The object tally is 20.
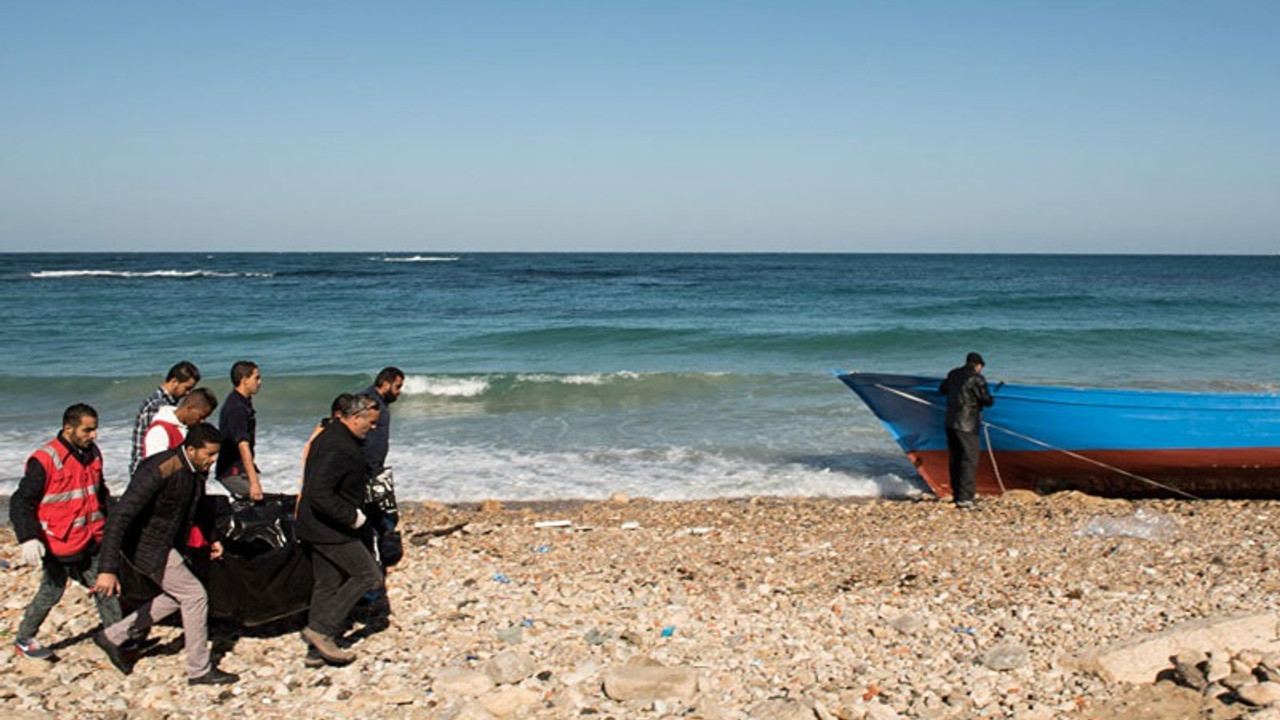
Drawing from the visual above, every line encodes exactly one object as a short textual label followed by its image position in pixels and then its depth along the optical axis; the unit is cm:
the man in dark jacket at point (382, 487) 640
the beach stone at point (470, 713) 500
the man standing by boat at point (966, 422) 1034
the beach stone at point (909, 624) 605
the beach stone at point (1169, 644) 546
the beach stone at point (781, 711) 493
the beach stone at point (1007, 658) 549
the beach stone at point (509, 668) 544
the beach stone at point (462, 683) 533
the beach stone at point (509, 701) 512
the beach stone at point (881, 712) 493
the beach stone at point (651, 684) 520
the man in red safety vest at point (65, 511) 518
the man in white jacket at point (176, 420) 550
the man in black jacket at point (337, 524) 522
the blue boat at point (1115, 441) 1045
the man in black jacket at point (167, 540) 488
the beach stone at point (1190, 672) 515
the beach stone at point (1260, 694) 474
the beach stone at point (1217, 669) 517
